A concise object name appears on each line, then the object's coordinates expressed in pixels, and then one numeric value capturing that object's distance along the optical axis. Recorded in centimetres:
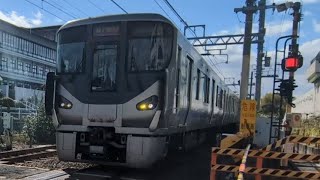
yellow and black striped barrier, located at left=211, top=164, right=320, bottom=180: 486
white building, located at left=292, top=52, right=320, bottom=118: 2986
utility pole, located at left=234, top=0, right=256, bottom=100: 1501
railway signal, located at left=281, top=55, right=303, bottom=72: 822
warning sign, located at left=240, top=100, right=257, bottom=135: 817
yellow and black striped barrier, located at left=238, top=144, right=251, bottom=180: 430
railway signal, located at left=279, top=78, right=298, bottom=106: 872
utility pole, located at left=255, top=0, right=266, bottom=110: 1661
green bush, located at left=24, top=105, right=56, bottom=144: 1138
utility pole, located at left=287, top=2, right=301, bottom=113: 864
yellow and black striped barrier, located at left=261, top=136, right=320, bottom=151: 523
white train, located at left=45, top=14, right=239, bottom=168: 557
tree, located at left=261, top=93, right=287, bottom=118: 4948
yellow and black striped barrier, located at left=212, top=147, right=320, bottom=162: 493
